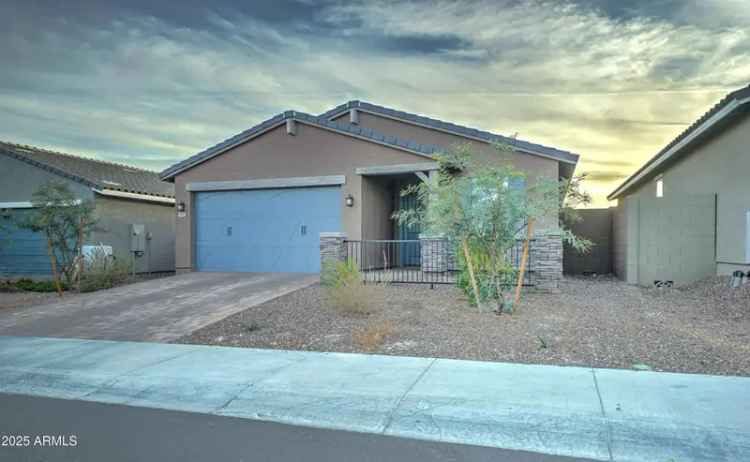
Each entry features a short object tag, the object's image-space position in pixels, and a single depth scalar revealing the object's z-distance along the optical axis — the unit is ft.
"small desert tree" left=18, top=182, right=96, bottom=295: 45.47
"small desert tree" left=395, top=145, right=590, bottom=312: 28.43
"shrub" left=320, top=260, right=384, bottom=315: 29.96
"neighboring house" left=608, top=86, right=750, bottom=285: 36.40
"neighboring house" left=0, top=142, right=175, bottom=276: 56.59
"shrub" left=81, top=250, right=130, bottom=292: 46.14
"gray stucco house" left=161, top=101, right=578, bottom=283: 47.98
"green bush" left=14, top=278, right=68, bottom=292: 47.80
